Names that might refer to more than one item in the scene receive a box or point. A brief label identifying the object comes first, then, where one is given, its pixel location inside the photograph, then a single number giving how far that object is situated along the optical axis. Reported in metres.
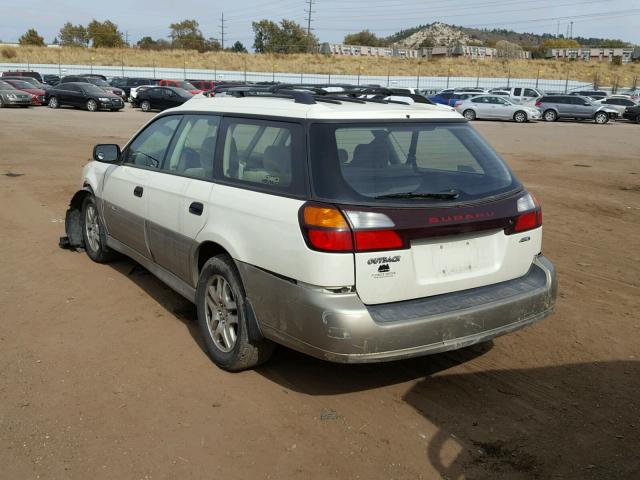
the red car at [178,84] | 37.28
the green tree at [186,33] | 104.12
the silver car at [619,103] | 37.06
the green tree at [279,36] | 104.75
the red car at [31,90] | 34.45
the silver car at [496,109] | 34.00
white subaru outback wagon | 3.32
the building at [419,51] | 99.94
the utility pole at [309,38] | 99.94
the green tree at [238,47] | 114.00
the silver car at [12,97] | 32.31
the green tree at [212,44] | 102.00
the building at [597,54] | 83.62
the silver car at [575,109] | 35.22
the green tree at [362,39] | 138.62
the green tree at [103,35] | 96.50
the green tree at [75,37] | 100.09
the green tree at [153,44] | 95.89
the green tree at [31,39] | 103.18
